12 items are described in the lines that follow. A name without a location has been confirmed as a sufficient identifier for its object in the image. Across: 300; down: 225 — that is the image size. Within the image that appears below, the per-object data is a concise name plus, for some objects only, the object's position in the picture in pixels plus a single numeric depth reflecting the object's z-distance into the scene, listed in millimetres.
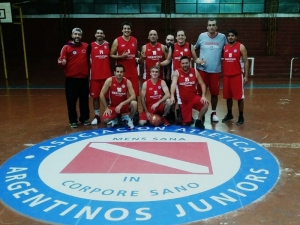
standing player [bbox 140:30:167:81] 6012
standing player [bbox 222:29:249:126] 5762
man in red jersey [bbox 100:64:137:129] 5604
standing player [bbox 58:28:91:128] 5629
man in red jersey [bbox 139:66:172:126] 5660
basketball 5645
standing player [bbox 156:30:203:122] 5898
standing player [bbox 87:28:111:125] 5848
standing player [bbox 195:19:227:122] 5945
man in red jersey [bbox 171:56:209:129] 5641
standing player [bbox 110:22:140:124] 5934
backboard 12422
